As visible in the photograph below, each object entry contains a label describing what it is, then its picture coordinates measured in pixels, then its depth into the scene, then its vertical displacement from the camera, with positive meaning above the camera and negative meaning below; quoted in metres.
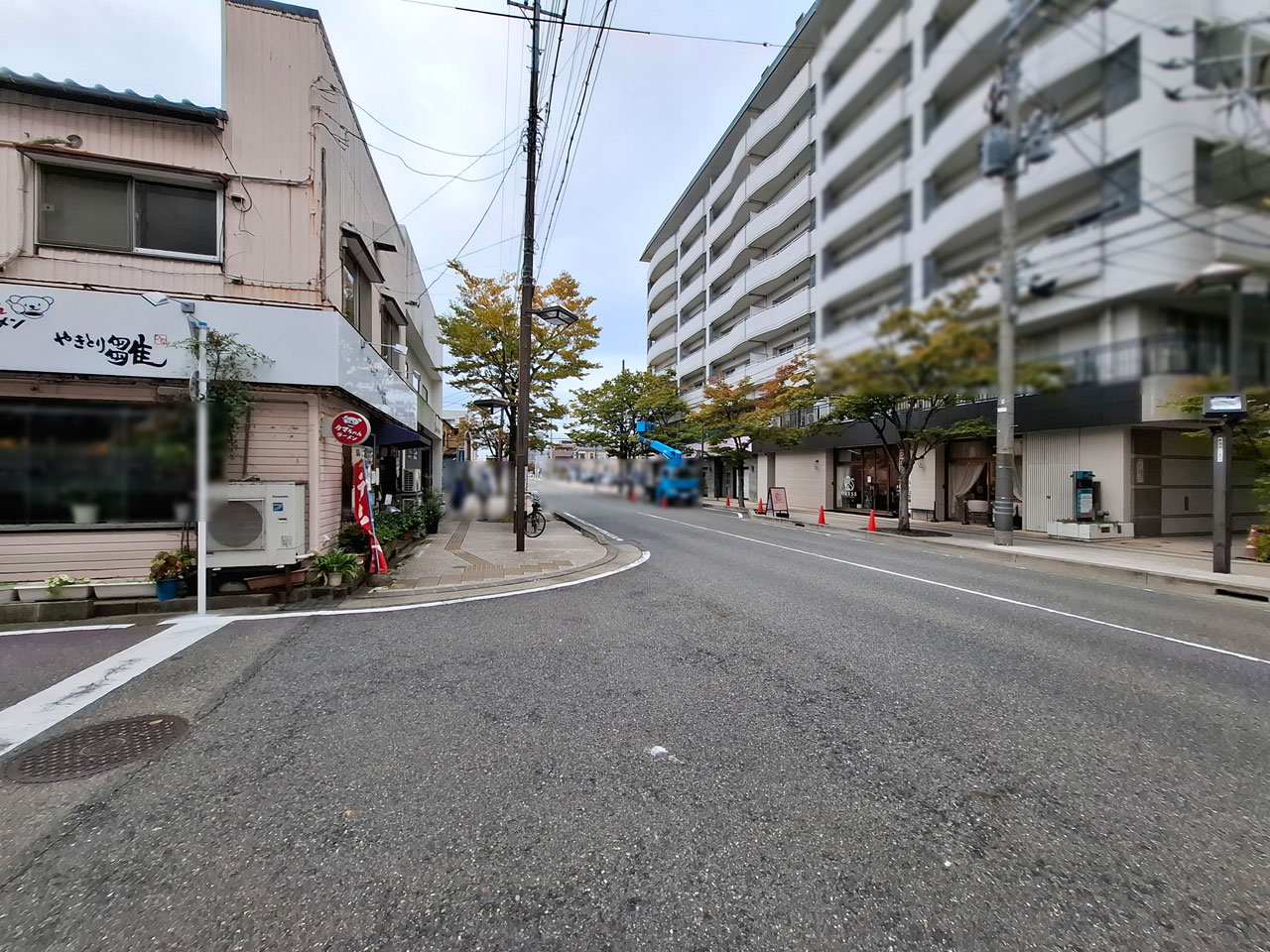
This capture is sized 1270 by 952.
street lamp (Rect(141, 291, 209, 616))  6.59 +0.02
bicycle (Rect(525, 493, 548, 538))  15.36 -1.38
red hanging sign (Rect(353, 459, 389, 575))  8.61 -0.63
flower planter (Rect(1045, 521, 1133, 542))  13.42 -1.28
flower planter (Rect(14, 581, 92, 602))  6.61 -1.52
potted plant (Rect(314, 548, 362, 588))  7.78 -1.38
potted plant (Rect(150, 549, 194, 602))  6.92 -1.31
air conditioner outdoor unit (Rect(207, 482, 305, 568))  7.13 -0.74
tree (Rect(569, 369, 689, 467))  39.28 +4.46
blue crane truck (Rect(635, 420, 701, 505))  29.52 -0.46
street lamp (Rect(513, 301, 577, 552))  11.73 +1.57
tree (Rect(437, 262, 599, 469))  18.50 +4.57
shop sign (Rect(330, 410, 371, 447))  8.26 +0.64
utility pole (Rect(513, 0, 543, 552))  11.77 +3.44
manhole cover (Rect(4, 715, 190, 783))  3.18 -1.75
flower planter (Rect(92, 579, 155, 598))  6.85 -1.51
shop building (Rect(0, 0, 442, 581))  6.95 +2.41
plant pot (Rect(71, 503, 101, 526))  7.17 -0.60
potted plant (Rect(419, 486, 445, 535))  15.86 -1.14
